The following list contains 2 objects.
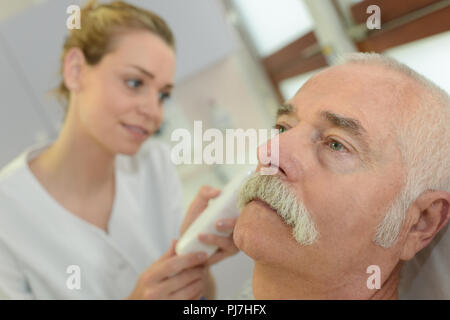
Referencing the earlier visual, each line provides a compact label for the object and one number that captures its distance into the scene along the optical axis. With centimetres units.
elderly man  74
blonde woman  118
